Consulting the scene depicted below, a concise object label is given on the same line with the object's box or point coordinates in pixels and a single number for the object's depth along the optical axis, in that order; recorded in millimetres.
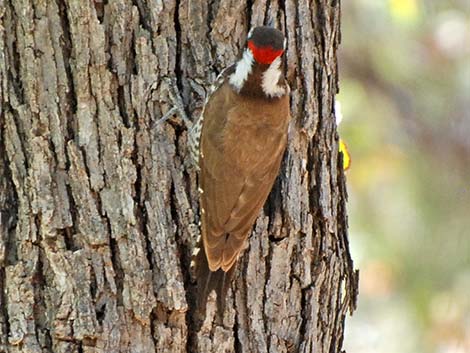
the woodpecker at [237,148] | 7301
